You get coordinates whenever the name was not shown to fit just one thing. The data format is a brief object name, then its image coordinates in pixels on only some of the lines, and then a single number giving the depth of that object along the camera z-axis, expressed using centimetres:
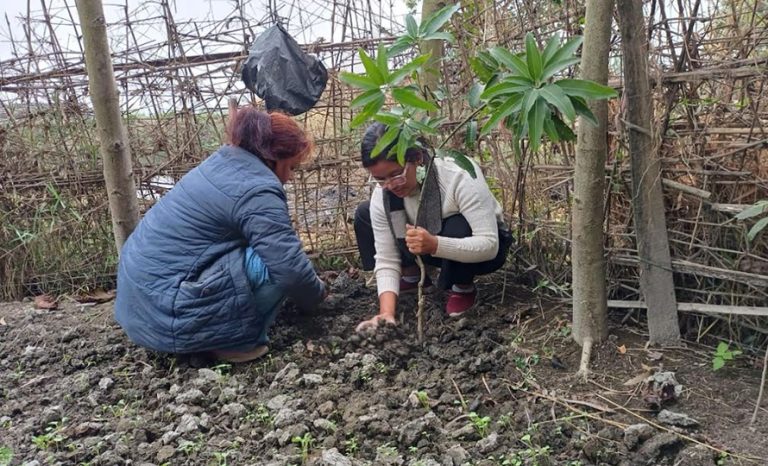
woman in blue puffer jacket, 259
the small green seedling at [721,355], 232
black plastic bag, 354
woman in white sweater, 275
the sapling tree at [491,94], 177
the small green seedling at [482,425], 210
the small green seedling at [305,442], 201
